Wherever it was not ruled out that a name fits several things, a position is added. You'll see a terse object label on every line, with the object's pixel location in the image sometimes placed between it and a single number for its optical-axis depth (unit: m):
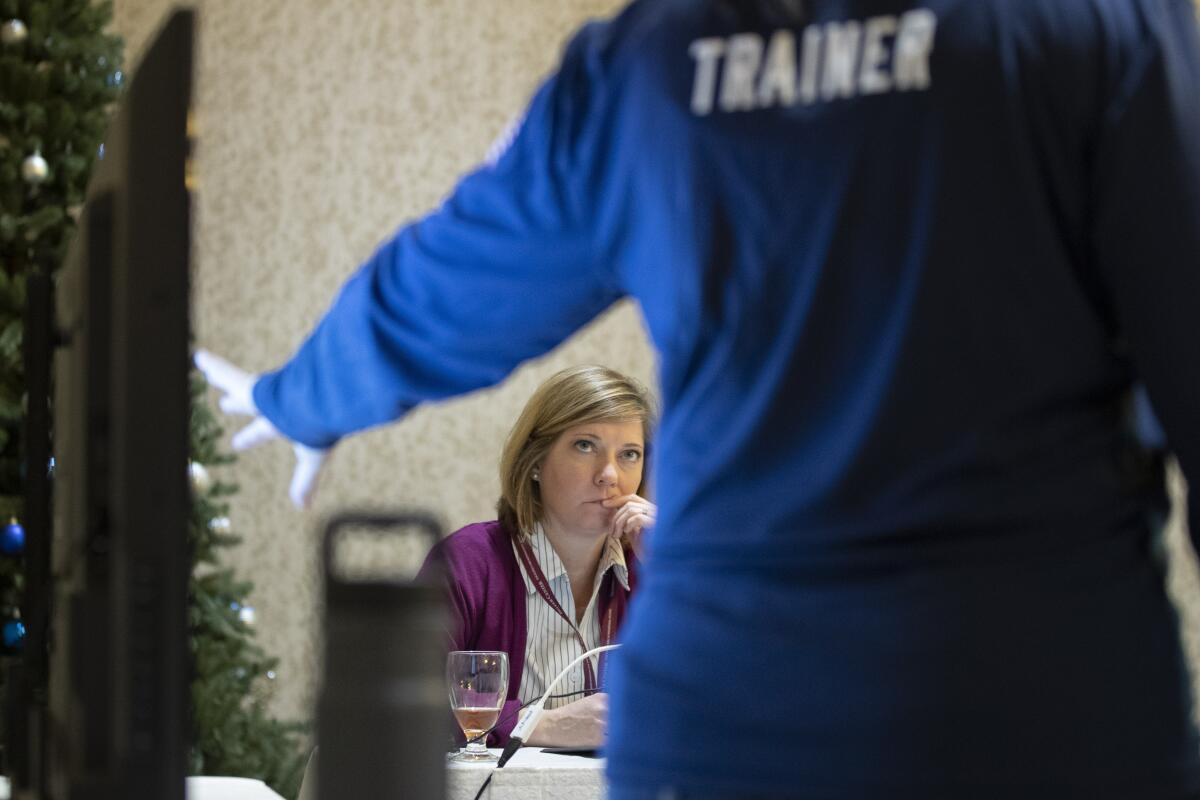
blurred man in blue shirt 1.49
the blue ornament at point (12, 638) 6.21
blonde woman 5.52
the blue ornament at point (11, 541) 6.21
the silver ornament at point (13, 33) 6.64
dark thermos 1.21
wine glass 4.13
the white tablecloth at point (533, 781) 3.88
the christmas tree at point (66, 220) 6.54
